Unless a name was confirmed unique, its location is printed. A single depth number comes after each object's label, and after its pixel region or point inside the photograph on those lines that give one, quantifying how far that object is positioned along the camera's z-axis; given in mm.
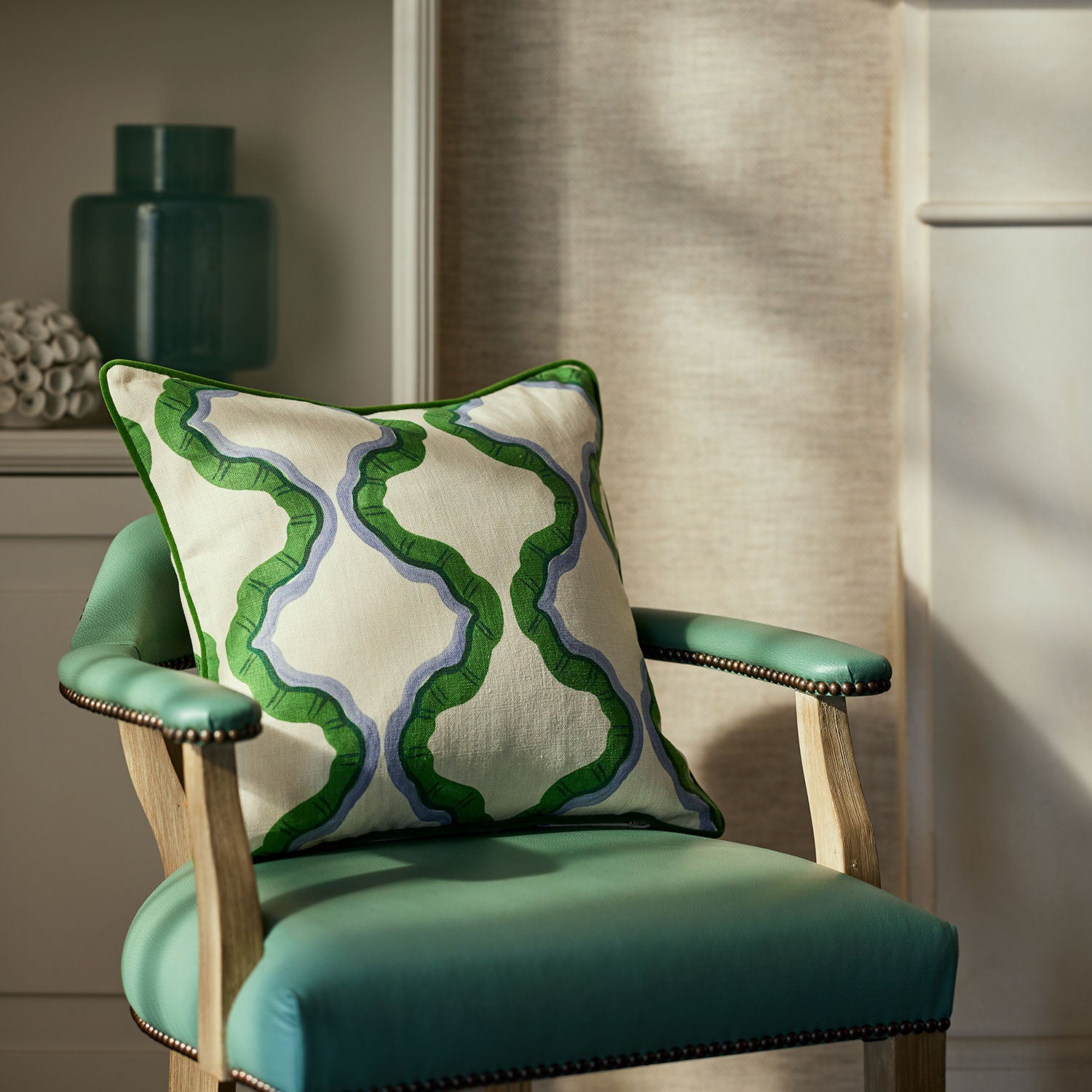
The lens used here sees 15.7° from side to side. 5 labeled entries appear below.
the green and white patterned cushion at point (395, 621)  3622
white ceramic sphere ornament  4267
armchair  3427
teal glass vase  4323
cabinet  4444
